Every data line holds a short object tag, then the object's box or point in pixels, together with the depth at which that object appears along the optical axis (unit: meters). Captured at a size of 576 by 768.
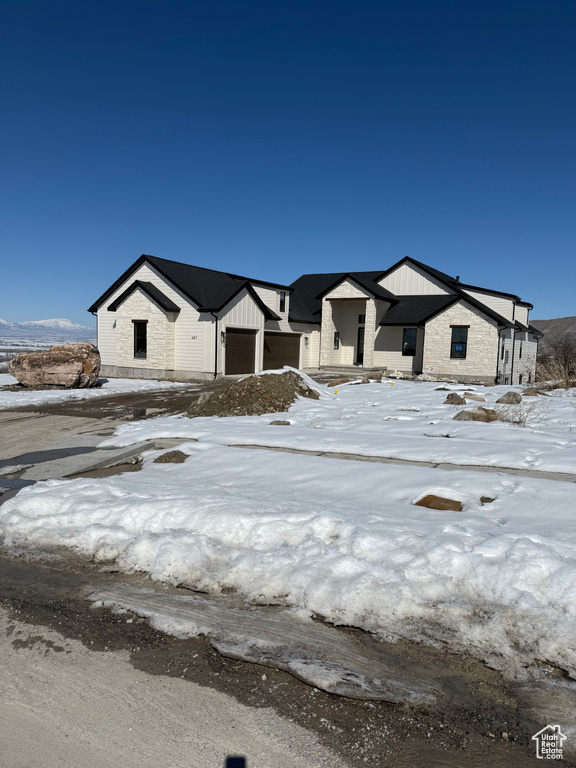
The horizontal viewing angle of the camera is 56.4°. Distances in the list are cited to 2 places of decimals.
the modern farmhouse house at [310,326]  25.61
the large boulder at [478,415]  10.27
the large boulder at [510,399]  12.12
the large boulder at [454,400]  12.55
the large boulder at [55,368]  18.94
